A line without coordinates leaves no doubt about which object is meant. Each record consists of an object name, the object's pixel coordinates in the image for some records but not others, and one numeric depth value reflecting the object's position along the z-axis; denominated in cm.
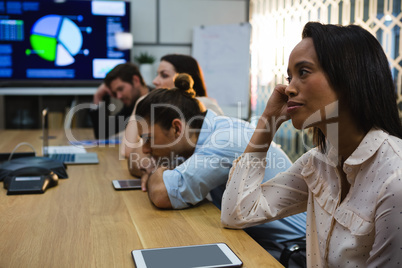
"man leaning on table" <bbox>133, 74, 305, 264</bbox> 136
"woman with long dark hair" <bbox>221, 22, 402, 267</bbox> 86
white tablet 88
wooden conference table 93
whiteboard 456
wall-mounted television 409
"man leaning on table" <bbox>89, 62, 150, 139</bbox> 338
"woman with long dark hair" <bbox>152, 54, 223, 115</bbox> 268
